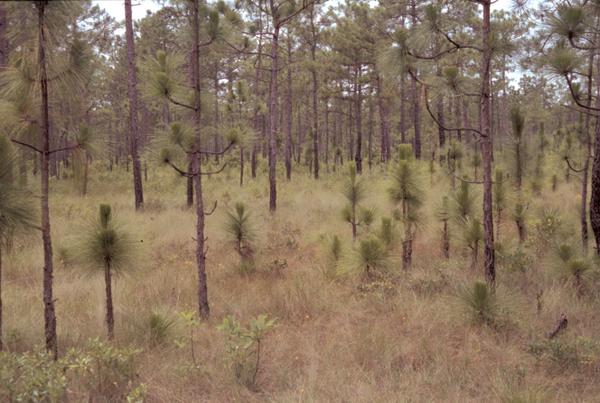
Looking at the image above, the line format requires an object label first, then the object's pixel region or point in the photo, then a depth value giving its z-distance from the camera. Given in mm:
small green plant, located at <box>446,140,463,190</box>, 9609
